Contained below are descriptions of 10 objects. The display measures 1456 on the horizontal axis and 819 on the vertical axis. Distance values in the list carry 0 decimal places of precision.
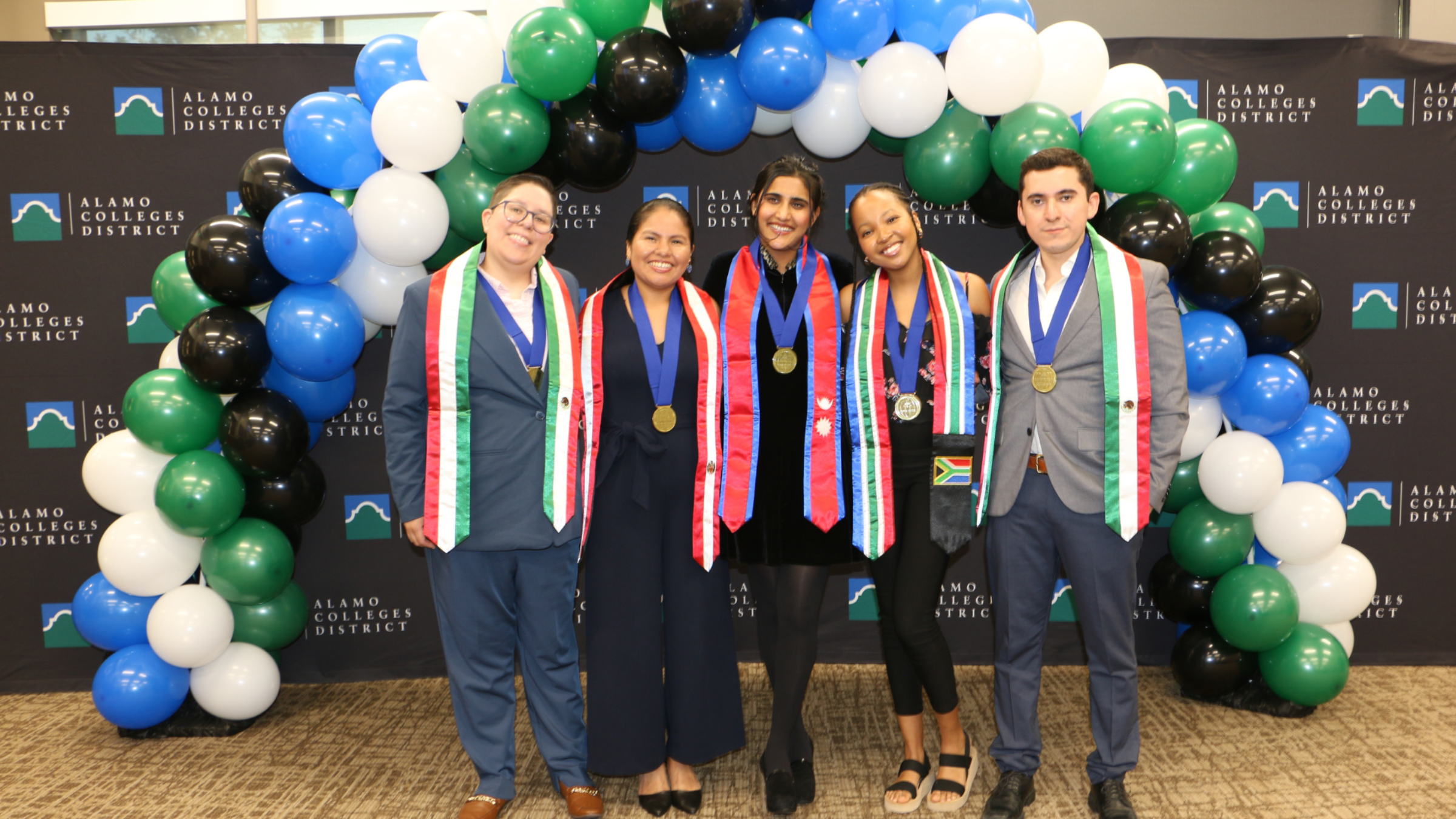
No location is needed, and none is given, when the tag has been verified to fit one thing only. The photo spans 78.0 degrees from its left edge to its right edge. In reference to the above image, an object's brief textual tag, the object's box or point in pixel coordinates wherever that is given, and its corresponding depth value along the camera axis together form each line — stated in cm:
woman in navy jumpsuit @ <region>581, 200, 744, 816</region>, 251
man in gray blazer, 236
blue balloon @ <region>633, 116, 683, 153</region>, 312
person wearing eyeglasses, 245
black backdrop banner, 364
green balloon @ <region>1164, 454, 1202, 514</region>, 327
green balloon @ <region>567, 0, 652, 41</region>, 288
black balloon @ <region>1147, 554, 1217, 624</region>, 331
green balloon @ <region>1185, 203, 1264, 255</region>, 316
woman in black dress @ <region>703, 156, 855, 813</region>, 252
